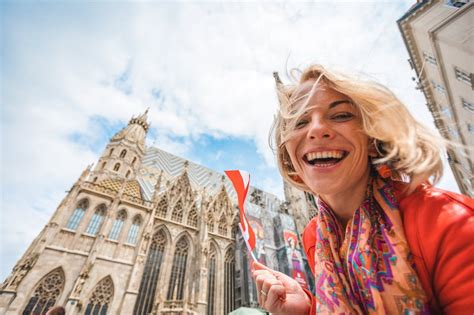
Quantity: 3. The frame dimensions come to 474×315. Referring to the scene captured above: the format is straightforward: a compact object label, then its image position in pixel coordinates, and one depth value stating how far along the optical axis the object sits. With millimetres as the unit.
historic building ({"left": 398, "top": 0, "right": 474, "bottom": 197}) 8461
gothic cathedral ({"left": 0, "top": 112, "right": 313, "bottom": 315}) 10656
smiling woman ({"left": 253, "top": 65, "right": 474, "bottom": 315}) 663
